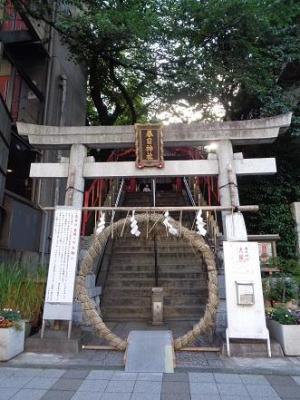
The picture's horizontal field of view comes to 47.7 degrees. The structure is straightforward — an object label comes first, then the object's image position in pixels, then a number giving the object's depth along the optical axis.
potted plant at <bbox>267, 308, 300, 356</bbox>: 6.00
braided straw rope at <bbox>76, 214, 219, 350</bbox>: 6.16
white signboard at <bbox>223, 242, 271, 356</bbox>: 6.08
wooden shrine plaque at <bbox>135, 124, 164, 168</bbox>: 7.64
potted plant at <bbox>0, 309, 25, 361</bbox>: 5.64
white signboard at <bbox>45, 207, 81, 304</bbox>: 6.48
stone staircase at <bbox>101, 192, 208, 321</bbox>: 9.35
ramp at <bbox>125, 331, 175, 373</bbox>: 5.25
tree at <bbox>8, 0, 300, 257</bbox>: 9.52
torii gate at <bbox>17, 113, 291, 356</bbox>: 7.48
